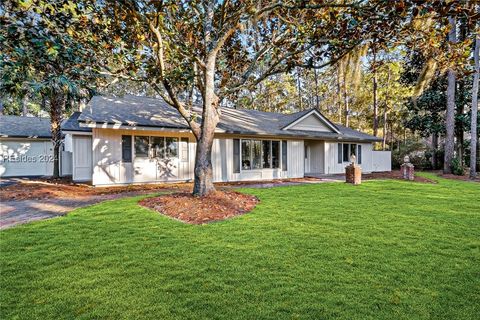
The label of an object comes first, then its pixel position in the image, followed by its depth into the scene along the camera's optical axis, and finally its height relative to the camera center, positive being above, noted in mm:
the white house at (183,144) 11164 +657
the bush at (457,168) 16281 -734
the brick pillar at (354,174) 11906 -776
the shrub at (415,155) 20959 +100
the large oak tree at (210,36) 6191 +3161
